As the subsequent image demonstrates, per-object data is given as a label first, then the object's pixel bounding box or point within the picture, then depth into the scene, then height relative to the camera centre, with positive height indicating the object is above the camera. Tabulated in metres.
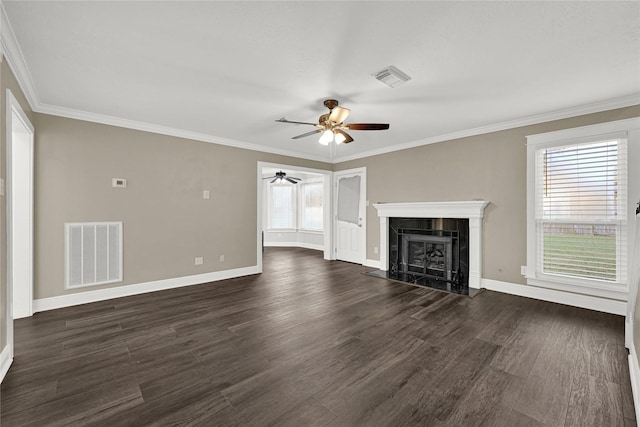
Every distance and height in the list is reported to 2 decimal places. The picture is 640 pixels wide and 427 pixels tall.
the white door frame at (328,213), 6.80 +0.00
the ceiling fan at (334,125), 3.07 +1.03
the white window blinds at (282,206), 9.32 +0.23
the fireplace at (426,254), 4.72 -0.74
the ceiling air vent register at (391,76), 2.49 +1.28
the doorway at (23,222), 3.12 -0.12
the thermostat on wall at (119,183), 3.88 +0.41
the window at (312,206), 8.67 +0.22
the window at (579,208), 3.26 +0.08
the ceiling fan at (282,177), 7.75 +1.04
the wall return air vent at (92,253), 3.55 -0.56
